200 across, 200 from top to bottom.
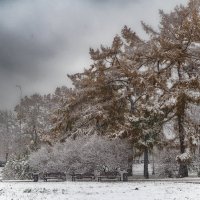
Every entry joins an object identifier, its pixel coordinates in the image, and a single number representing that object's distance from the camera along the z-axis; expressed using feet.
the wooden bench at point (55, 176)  115.34
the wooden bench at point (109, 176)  107.04
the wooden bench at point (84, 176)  109.81
